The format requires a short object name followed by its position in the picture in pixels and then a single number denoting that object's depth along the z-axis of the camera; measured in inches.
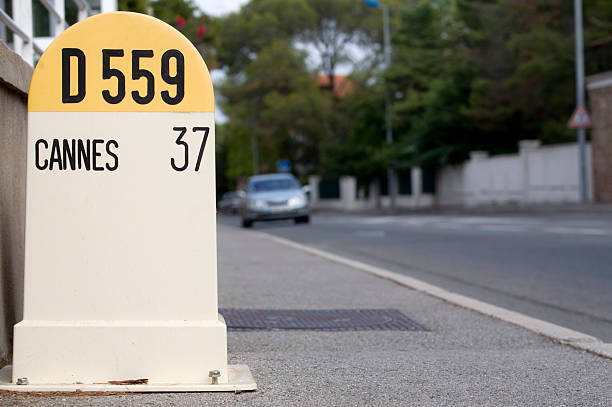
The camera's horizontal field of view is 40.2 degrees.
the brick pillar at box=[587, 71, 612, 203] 1119.6
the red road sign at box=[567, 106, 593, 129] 1010.1
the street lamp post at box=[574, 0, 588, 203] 1035.9
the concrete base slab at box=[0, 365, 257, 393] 125.6
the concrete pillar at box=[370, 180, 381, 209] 2001.7
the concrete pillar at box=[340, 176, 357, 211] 2047.2
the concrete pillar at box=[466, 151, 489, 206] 1469.0
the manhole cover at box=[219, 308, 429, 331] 200.7
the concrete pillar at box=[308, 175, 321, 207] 2244.1
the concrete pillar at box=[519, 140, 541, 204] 1282.0
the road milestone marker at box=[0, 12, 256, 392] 129.9
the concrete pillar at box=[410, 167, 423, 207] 1772.9
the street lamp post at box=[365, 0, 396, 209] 1678.2
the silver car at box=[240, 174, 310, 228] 918.4
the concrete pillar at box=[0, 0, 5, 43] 194.1
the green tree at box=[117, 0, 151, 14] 558.9
